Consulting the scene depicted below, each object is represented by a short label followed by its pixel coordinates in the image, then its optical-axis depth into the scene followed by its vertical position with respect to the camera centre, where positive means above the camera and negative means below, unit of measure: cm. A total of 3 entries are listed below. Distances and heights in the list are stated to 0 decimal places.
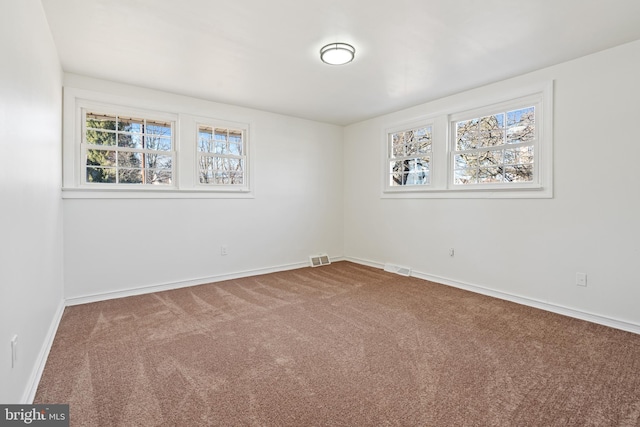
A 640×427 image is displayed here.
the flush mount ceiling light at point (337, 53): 285 +147
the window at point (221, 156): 446 +80
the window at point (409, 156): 471 +85
